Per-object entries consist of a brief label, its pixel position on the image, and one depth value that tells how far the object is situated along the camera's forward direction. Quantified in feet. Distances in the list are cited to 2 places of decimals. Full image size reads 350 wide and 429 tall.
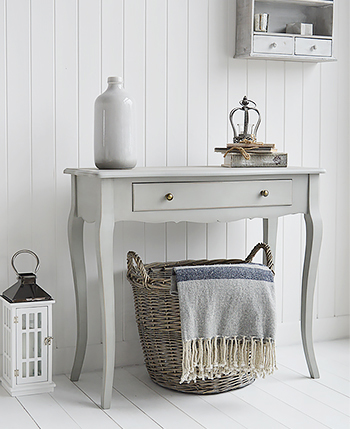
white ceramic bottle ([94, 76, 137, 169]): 6.75
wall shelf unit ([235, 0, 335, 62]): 8.27
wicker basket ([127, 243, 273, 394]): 6.88
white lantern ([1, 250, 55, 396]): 7.06
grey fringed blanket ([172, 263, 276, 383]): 6.59
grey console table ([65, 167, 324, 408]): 6.56
